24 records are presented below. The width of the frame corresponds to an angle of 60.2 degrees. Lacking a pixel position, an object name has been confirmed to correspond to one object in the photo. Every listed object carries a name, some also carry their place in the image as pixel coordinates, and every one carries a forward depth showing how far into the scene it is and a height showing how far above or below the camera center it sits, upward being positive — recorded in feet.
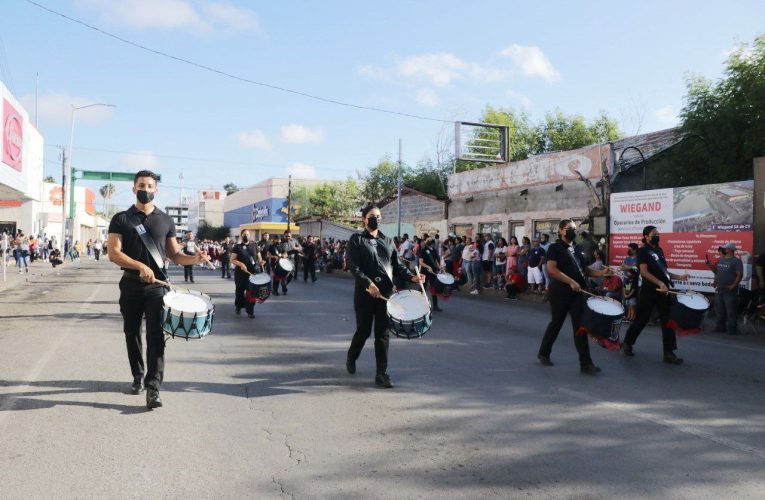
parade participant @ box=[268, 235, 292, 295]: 58.54 -0.76
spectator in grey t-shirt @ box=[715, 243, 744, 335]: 39.55 -2.04
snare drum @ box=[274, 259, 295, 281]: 53.52 -1.67
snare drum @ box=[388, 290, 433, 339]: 22.08 -2.23
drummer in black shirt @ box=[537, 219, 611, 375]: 24.73 -1.28
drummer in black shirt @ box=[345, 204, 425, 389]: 21.97 -0.94
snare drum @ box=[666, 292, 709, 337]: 27.20 -2.53
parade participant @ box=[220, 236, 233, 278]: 84.73 -2.26
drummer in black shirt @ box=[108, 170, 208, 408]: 18.79 -0.55
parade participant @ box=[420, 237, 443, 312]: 44.92 -0.68
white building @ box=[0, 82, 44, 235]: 81.41 +13.10
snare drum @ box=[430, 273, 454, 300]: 38.47 -2.20
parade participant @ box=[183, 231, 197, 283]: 66.48 +0.33
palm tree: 480.48 +40.58
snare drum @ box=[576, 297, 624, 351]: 24.63 -2.63
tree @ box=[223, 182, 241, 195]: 537.69 +49.57
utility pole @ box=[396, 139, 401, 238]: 121.80 +8.22
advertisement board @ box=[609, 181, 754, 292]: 47.65 +2.43
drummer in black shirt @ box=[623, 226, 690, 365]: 27.32 -1.48
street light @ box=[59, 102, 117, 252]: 146.82 +12.92
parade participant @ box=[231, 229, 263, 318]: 42.83 -1.50
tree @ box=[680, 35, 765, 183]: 65.98 +13.68
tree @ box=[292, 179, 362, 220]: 241.76 +18.93
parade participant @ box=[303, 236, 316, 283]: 83.10 -1.18
